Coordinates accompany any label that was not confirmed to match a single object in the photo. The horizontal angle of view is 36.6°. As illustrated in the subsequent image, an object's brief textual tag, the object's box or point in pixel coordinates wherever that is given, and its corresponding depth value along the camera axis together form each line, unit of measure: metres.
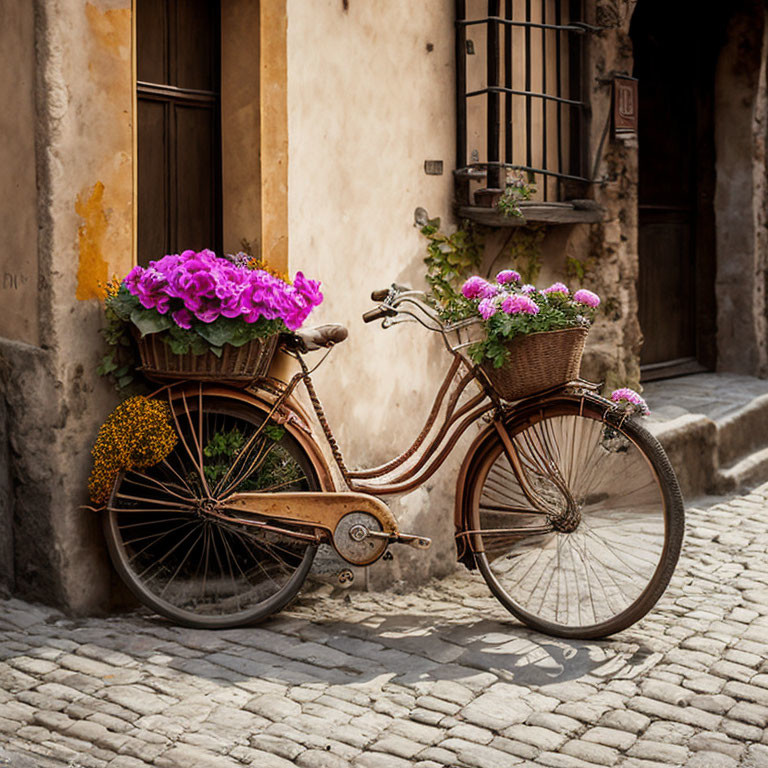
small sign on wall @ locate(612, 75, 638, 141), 6.61
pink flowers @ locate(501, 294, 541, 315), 4.30
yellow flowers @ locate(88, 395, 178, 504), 4.30
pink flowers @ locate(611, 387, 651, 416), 4.38
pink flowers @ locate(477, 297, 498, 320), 4.37
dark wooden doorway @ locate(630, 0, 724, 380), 9.35
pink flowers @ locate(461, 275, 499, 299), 4.52
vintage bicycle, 4.43
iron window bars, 5.64
